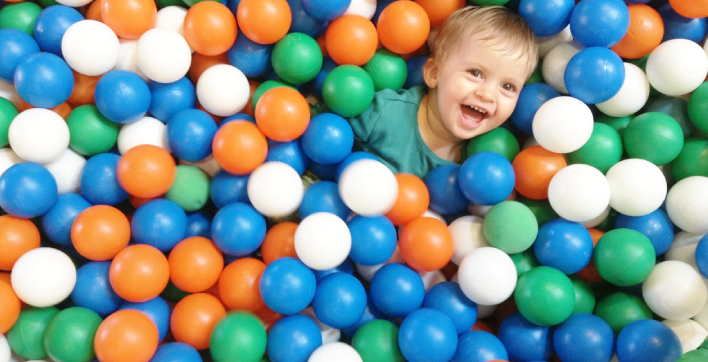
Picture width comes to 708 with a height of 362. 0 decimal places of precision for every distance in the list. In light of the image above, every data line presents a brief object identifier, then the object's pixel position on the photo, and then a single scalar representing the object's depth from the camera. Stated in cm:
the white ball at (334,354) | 138
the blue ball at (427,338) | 139
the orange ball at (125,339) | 132
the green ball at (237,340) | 140
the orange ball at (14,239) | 146
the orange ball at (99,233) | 147
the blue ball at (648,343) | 134
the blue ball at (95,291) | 149
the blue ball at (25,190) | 146
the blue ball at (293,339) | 142
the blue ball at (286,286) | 142
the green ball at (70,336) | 137
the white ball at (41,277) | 141
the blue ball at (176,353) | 138
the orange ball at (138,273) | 142
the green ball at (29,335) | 143
